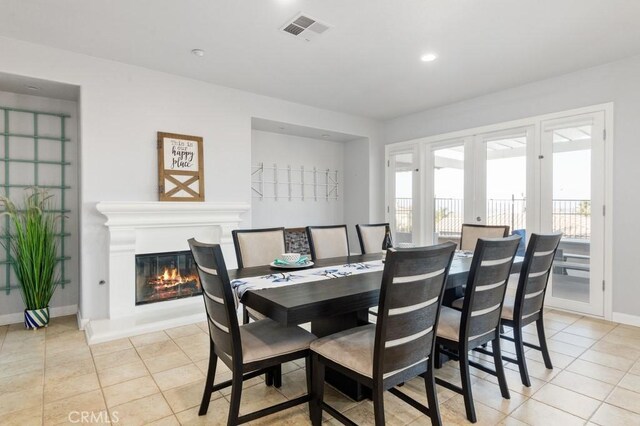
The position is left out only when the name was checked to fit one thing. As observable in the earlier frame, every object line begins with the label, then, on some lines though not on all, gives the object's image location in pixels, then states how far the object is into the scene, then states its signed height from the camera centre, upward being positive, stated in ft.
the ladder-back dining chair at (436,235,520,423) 6.28 -1.94
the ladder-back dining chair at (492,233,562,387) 7.38 -1.72
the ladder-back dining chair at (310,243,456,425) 4.97 -2.04
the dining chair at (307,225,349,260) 10.63 -0.94
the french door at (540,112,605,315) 12.24 +0.27
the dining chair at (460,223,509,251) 10.57 -0.67
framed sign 12.44 +1.61
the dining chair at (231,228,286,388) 9.22 -0.96
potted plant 10.95 -1.41
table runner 6.58 -1.37
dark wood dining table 5.38 -1.43
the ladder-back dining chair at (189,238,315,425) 5.55 -2.29
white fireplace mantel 11.11 -1.11
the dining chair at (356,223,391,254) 11.76 -0.86
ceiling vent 9.08 +5.01
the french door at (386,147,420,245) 18.10 +0.89
